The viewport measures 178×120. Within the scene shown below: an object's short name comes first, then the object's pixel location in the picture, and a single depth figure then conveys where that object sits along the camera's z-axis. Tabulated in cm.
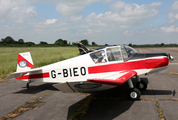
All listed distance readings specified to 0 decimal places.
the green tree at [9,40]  12091
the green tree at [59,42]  13764
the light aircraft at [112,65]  611
